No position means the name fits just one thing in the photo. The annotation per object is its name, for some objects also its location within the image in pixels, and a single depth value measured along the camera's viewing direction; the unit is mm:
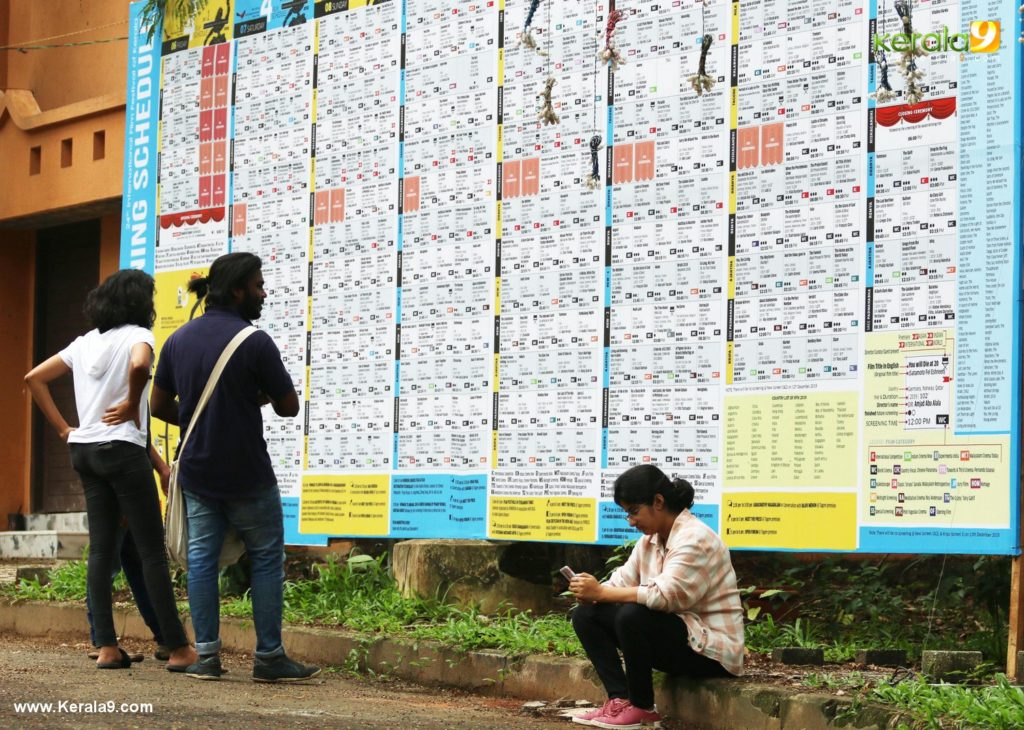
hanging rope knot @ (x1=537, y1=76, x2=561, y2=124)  15250
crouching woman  10961
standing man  12367
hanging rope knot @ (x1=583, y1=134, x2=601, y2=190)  14781
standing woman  12883
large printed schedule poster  12180
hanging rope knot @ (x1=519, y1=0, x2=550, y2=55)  15508
